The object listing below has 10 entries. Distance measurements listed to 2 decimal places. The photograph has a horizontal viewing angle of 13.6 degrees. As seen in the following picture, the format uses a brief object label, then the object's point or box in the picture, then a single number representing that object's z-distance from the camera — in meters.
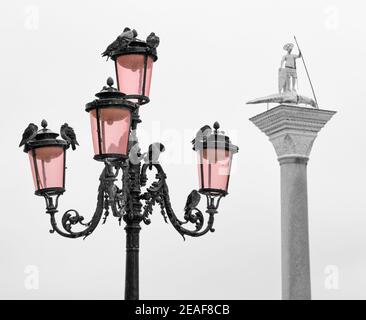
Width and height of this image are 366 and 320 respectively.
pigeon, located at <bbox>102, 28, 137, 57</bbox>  13.19
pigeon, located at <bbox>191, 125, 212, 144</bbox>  13.09
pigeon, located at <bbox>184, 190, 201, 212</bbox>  13.31
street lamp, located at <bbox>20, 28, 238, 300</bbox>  12.17
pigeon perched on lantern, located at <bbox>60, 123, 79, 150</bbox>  12.83
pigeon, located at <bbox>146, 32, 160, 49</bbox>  13.18
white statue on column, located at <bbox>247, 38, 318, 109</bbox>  32.93
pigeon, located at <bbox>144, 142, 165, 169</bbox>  12.80
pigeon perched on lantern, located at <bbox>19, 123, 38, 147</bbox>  12.75
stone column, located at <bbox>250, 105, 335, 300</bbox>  31.28
